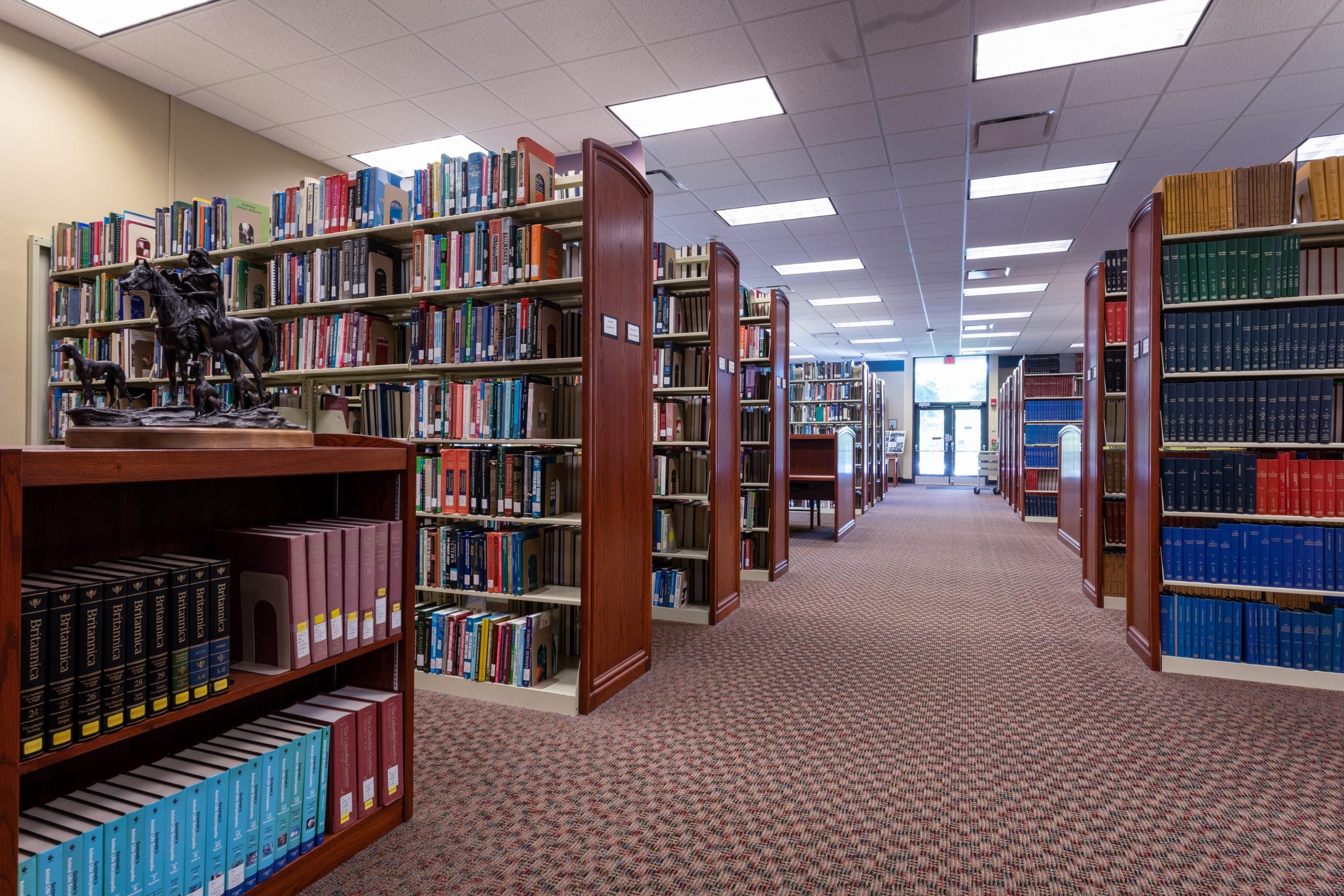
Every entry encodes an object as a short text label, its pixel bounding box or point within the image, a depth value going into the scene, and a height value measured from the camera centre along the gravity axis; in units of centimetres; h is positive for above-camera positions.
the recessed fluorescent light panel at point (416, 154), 578 +262
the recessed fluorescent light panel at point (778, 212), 709 +258
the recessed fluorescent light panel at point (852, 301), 1146 +256
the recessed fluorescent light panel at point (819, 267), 923 +256
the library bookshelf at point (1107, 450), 459 +0
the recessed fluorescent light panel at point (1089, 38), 388 +253
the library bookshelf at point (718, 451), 430 -1
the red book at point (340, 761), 169 -80
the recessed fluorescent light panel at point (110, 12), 402 +266
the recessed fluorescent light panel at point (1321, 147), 538 +249
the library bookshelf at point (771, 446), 538 +2
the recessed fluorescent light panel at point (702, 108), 486 +258
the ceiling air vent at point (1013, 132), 514 +251
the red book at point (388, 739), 181 -80
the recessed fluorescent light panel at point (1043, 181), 614 +254
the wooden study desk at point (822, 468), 743 -21
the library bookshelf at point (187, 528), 105 -19
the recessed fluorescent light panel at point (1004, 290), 1041 +254
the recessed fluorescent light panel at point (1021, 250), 826 +254
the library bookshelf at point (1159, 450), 316 +0
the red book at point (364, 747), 175 -79
